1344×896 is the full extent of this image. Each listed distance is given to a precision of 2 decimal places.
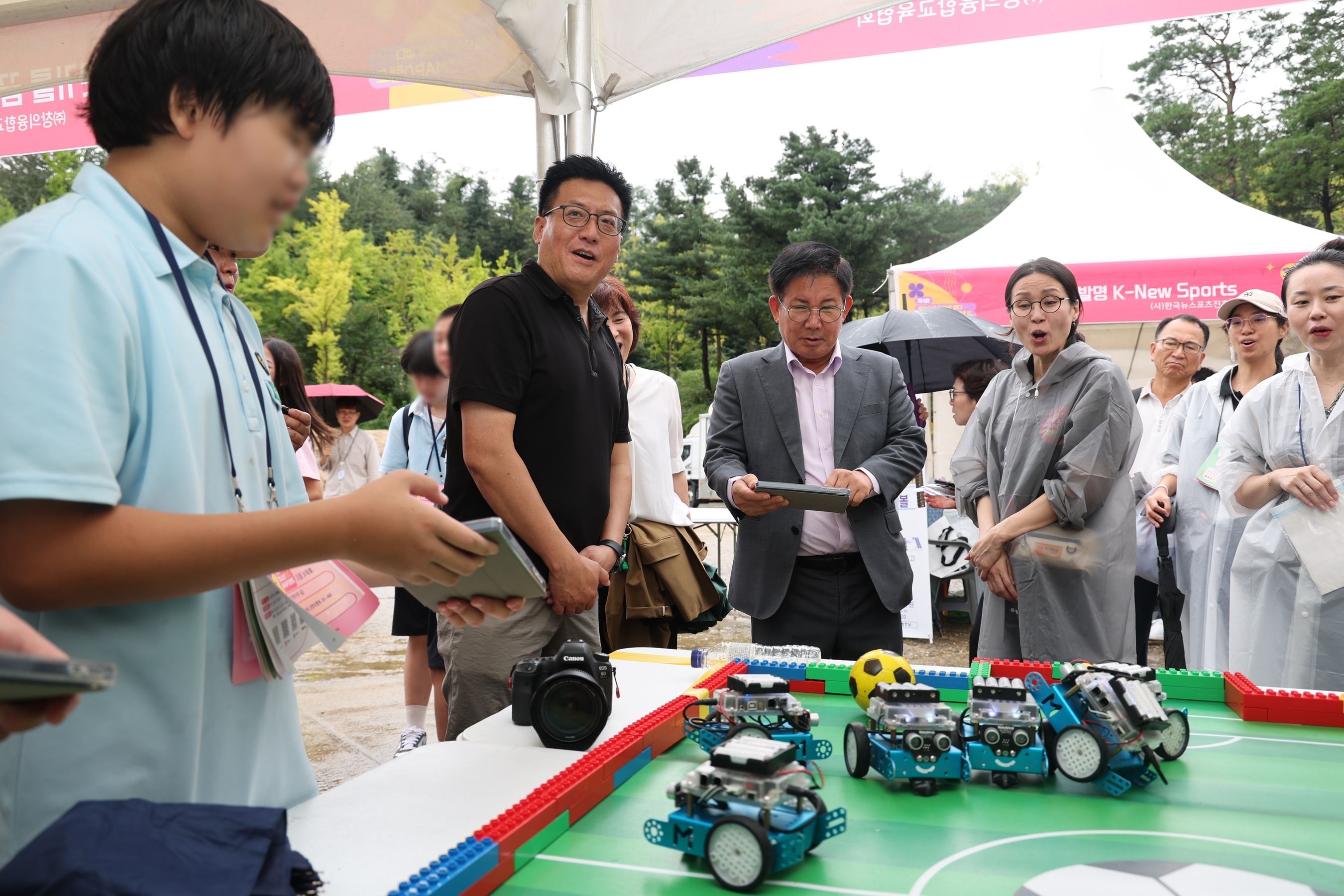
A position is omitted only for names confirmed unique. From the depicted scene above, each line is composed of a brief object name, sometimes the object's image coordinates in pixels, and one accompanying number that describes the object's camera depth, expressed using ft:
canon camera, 4.69
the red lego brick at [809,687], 6.34
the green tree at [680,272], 92.84
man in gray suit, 8.71
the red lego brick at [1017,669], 6.07
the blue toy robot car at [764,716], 4.42
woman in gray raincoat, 8.71
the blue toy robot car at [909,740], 4.18
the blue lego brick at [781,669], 6.41
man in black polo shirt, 6.13
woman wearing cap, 11.32
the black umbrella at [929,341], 22.38
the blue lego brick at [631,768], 4.31
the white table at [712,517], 23.32
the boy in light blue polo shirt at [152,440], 2.39
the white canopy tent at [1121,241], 22.94
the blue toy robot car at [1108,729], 4.19
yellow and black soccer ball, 5.21
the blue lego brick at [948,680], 5.99
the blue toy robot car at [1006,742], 4.27
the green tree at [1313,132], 71.82
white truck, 49.14
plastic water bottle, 6.71
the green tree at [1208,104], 80.18
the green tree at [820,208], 85.61
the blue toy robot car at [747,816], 3.18
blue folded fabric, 2.04
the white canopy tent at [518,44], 11.18
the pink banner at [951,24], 13.09
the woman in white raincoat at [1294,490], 8.12
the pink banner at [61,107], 14.97
